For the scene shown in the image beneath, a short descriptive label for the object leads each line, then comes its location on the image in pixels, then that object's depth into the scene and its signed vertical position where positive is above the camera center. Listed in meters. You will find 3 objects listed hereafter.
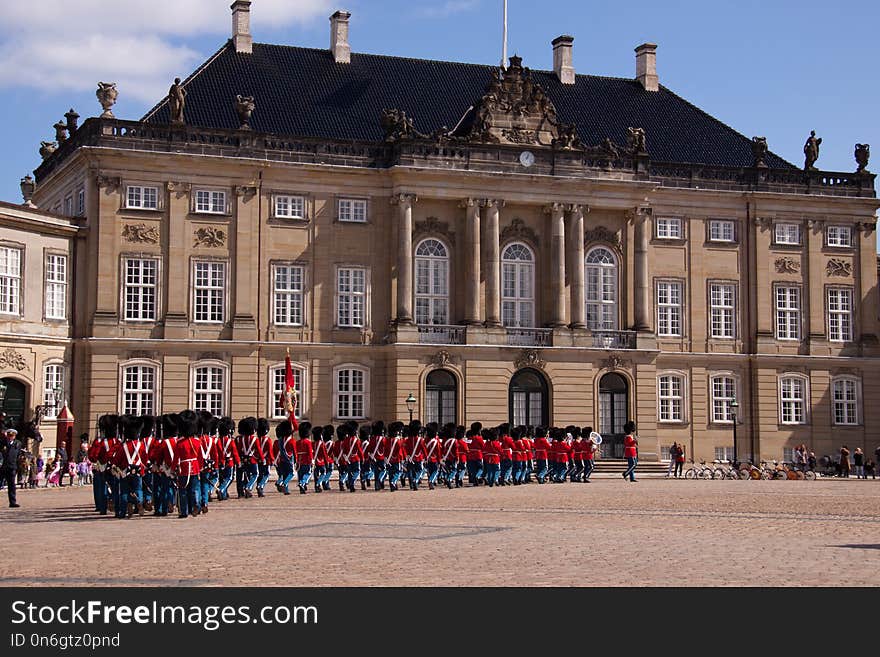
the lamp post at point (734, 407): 48.03 +0.26
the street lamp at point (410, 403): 48.50 +0.36
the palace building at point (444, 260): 47.41 +5.63
